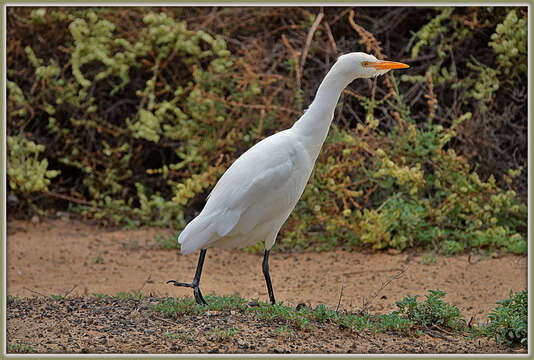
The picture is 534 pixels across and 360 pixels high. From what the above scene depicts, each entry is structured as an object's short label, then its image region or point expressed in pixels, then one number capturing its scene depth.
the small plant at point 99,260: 14.05
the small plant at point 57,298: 9.73
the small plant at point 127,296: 9.65
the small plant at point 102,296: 9.73
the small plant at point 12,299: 9.70
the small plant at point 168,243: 14.79
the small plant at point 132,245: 14.96
